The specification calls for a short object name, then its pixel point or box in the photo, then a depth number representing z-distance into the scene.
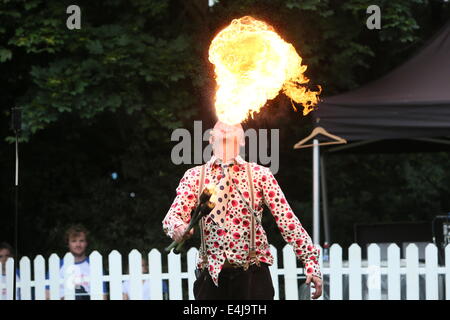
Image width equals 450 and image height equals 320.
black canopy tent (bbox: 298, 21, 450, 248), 13.29
